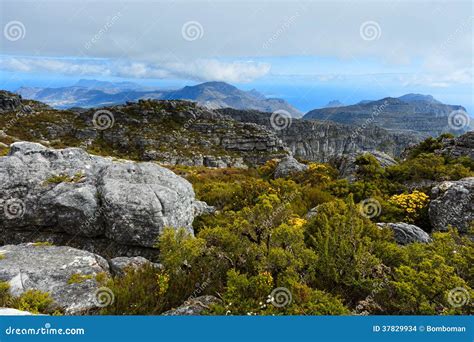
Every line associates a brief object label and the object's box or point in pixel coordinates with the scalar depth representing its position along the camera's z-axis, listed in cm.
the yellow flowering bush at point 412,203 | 1647
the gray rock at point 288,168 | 3416
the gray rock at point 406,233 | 1175
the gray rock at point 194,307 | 680
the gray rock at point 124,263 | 856
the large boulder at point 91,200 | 980
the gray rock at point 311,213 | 1484
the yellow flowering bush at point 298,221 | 1119
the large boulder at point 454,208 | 1476
